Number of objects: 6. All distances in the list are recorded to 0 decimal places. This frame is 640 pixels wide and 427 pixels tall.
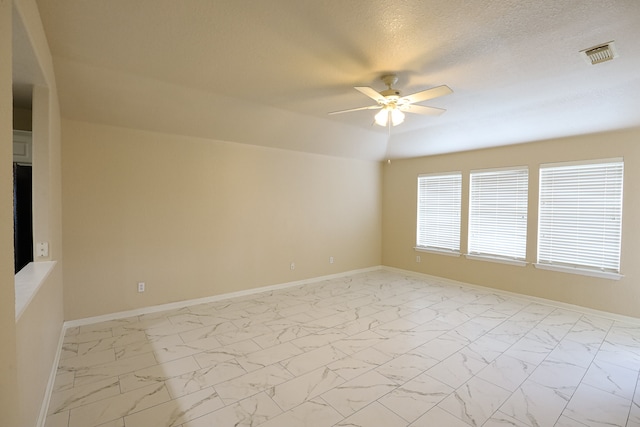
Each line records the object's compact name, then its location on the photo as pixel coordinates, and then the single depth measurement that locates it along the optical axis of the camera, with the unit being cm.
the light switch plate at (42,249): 254
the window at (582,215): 398
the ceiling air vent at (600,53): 235
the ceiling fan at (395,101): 266
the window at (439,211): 569
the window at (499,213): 483
